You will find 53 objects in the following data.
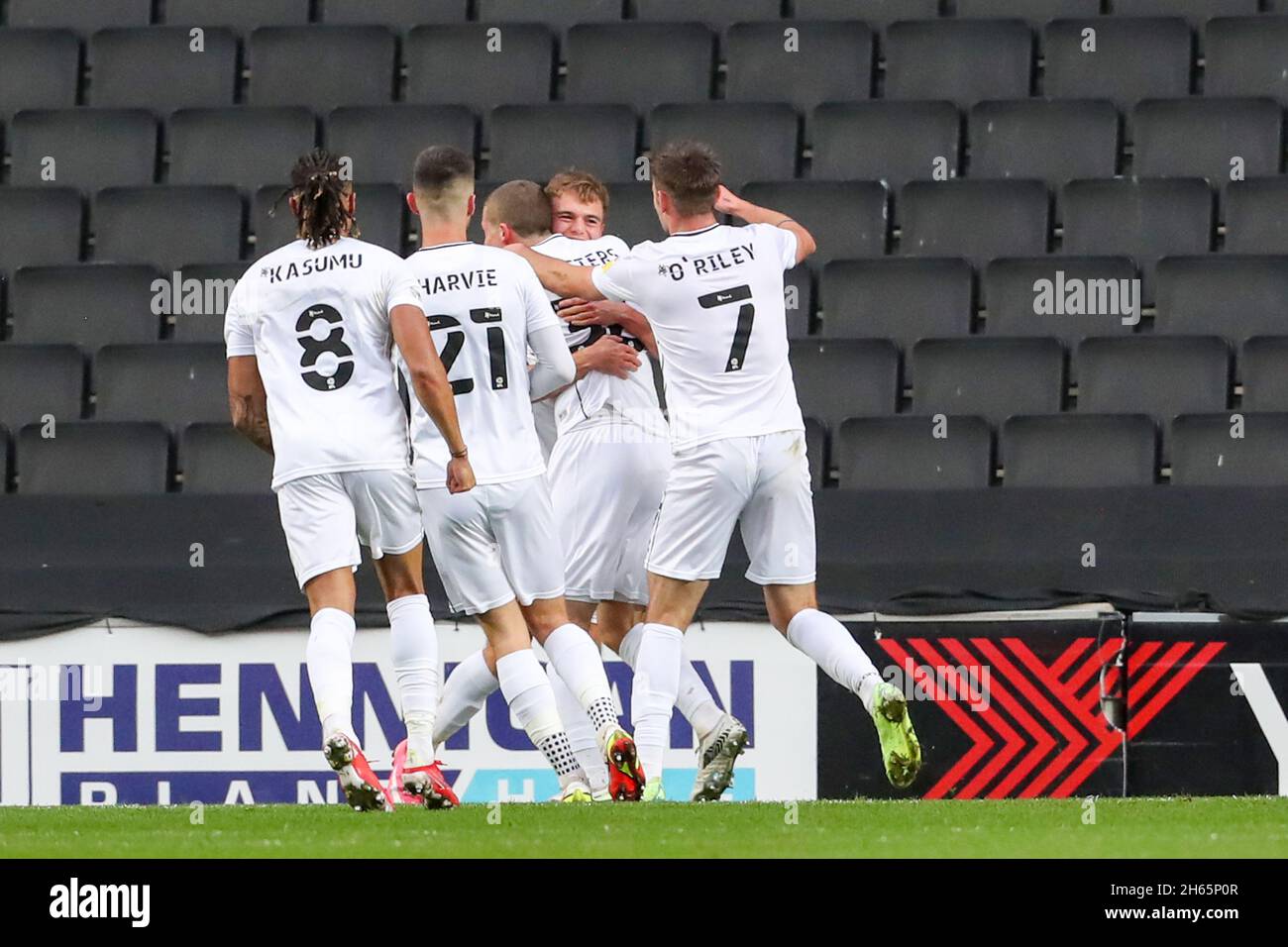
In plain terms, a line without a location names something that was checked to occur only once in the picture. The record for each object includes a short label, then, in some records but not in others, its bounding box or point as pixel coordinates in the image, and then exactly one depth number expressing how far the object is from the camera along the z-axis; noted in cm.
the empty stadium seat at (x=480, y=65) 1300
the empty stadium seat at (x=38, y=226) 1238
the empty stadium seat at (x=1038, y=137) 1227
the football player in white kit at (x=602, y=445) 796
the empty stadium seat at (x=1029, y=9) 1305
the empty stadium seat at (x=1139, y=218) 1184
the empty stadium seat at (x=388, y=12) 1358
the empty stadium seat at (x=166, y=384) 1136
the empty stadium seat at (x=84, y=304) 1186
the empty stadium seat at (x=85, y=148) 1280
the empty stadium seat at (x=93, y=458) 1098
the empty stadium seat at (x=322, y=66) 1314
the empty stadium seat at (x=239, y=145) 1266
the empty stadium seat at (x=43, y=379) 1142
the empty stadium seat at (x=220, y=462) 1093
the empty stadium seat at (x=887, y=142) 1228
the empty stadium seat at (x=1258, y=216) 1177
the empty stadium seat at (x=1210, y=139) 1214
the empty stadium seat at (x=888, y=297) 1148
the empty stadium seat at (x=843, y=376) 1108
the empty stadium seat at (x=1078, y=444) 1068
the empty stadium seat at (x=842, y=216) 1188
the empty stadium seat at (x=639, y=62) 1287
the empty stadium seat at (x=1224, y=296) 1134
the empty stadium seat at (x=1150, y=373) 1102
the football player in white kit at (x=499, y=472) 717
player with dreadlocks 676
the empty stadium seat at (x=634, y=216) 1166
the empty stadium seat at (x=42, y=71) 1332
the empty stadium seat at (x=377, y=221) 1192
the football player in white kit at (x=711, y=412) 758
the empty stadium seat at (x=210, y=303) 1171
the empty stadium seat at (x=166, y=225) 1223
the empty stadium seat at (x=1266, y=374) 1092
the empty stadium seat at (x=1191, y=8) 1296
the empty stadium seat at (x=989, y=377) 1105
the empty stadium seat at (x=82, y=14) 1373
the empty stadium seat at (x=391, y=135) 1248
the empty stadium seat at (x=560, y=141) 1224
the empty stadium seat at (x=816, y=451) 1073
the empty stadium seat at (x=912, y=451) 1068
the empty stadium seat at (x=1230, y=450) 1059
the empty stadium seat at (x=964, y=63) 1270
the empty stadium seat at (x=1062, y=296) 1136
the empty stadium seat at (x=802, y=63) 1278
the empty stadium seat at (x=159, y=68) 1323
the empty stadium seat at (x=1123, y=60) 1264
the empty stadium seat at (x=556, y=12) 1340
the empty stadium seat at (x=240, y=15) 1366
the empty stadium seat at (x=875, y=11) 1316
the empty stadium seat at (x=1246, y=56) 1259
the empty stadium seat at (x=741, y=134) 1228
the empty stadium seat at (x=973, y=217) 1188
